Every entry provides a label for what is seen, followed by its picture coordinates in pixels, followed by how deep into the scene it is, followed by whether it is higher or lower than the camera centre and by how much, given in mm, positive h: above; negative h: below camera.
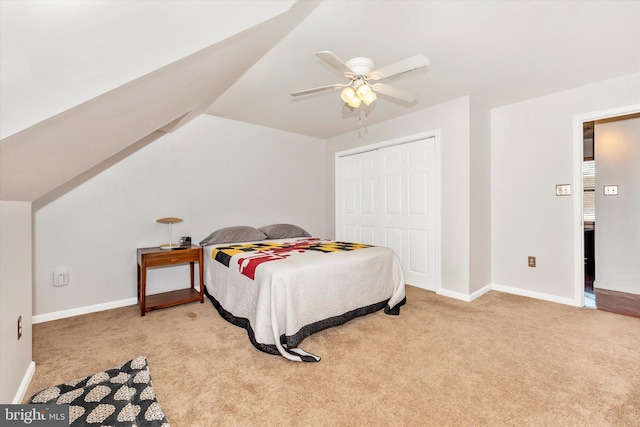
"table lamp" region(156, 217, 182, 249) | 3080 -95
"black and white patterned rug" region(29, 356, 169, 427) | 1384 -1006
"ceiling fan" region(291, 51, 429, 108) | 1796 +967
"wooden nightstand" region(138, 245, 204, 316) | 2750 -547
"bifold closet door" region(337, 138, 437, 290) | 3572 +135
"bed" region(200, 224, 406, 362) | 2053 -640
